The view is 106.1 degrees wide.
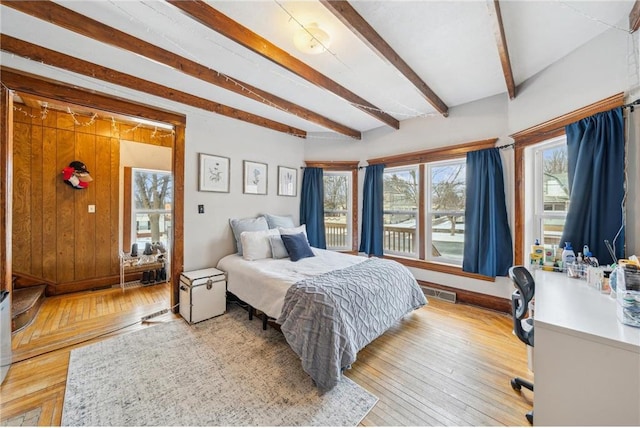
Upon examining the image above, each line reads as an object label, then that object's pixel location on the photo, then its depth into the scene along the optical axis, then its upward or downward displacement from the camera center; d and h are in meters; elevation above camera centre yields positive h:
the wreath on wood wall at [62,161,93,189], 3.32 +0.50
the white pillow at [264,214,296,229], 3.71 -0.14
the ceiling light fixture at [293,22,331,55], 1.79 +1.35
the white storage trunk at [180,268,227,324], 2.66 -0.95
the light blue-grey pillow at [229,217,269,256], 3.32 -0.20
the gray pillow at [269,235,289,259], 3.12 -0.47
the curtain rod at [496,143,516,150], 2.83 +0.81
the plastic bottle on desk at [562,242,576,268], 1.93 -0.33
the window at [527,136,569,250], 2.43 +0.26
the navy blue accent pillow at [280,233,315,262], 3.03 -0.45
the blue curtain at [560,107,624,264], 1.76 +0.24
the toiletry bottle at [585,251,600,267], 1.76 -0.34
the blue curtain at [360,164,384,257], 4.00 +0.04
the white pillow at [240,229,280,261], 3.02 -0.43
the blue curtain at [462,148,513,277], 2.93 -0.07
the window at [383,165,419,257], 3.83 +0.05
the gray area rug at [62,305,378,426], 1.48 -1.26
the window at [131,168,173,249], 4.04 +0.08
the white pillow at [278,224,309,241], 3.35 -0.27
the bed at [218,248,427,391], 1.74 -0.78
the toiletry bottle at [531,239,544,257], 2.21 -0.33
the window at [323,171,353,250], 4.40 +0.10
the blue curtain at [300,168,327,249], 4.27 +0.11
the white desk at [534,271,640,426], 0.94 -0.64
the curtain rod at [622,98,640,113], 1.64 +0.77
